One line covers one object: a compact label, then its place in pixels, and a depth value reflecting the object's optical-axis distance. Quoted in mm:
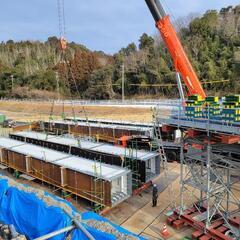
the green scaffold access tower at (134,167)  16766
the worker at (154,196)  15055
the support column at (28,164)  19141
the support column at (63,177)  16325
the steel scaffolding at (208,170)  11266
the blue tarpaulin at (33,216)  8779
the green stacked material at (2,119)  50469
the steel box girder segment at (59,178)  14312
